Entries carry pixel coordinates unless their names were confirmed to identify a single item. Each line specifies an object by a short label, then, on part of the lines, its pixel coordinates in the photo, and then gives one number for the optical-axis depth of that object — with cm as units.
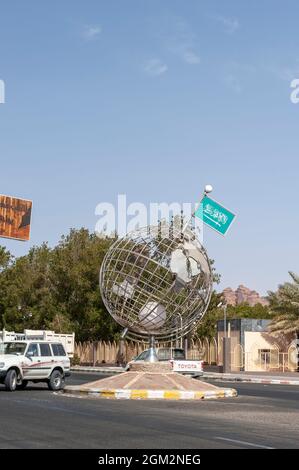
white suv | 2567
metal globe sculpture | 2488
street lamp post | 4609
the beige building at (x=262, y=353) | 5003
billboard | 5547
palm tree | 4884
